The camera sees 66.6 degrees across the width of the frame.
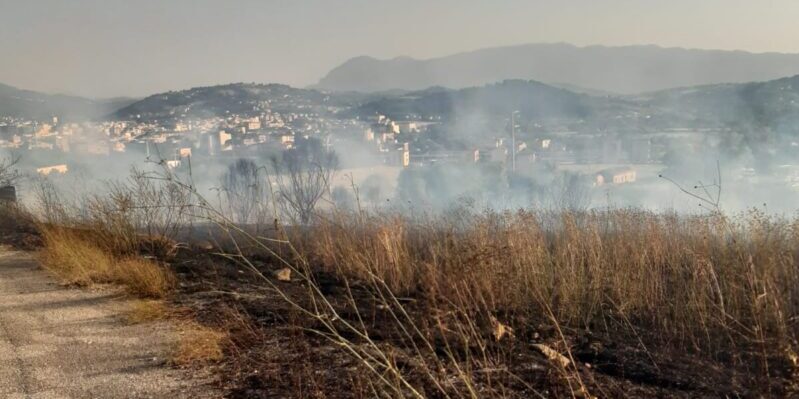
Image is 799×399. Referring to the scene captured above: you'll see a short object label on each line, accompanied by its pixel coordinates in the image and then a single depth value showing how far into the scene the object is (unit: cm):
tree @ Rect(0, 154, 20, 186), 1823
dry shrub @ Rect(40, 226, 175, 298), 722
